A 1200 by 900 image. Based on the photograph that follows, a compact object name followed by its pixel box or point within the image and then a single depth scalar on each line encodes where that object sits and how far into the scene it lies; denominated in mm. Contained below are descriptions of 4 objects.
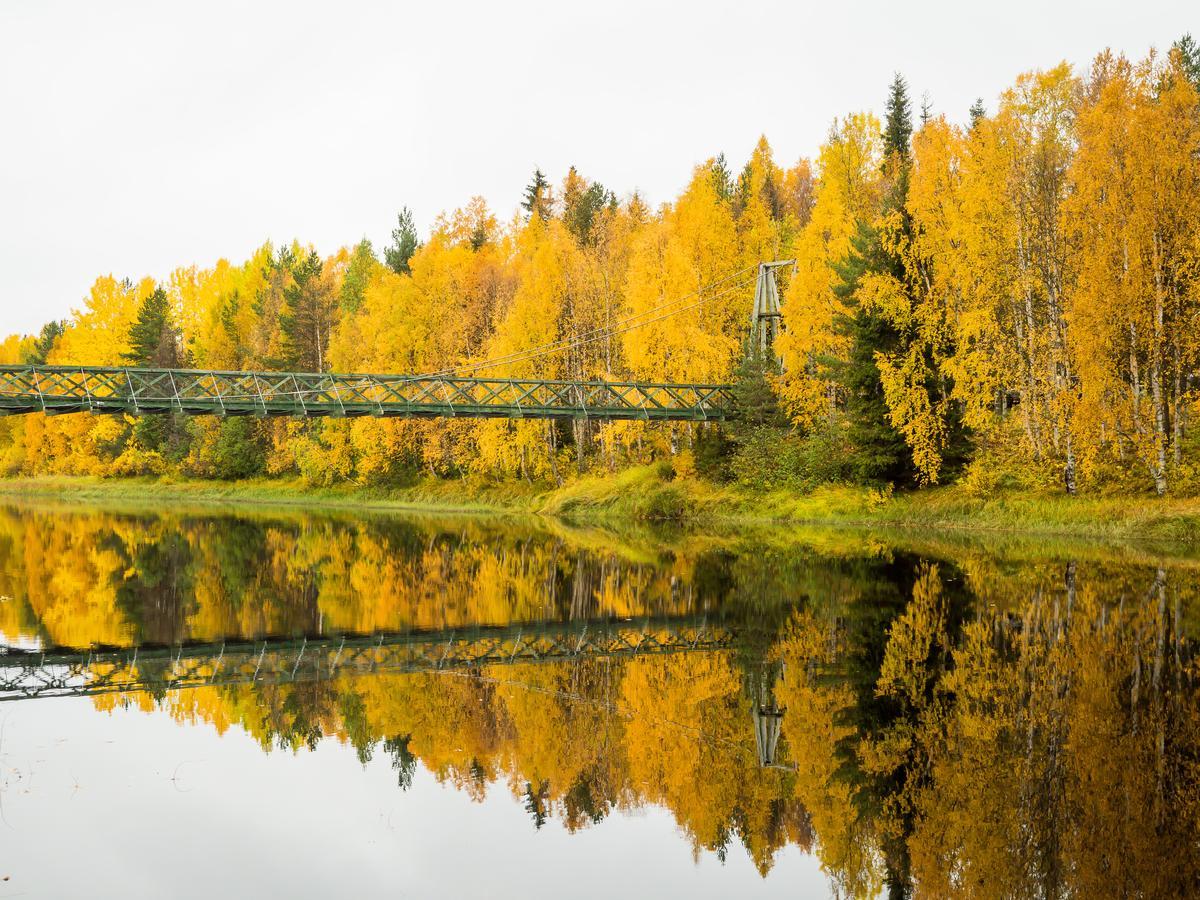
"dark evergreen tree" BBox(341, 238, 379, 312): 63341
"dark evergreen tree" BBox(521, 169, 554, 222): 70688
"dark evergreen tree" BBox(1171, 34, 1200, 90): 46097
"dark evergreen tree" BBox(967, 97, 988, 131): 63219
